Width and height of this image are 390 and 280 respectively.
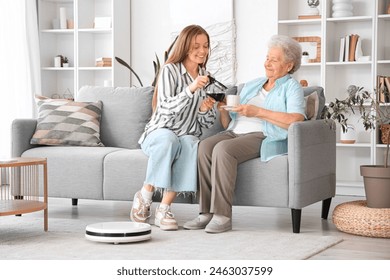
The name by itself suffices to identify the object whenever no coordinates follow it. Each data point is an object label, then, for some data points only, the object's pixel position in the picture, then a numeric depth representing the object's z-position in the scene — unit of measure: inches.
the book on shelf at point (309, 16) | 248.2
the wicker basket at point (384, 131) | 235.8
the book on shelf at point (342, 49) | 244.2
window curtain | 264.5
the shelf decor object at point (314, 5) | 248.7
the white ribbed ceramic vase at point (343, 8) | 242.1
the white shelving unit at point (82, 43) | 278.5
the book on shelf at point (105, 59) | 280.1
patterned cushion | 198.2
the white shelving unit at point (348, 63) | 238.8
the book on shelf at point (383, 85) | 236.2
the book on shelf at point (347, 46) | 243.4
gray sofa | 167.8
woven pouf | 164.2
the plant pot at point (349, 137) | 243.0
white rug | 143.9
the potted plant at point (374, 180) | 170.4
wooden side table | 163.0
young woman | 170.2
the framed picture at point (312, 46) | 249.9
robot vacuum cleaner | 153.4
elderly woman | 166.6
